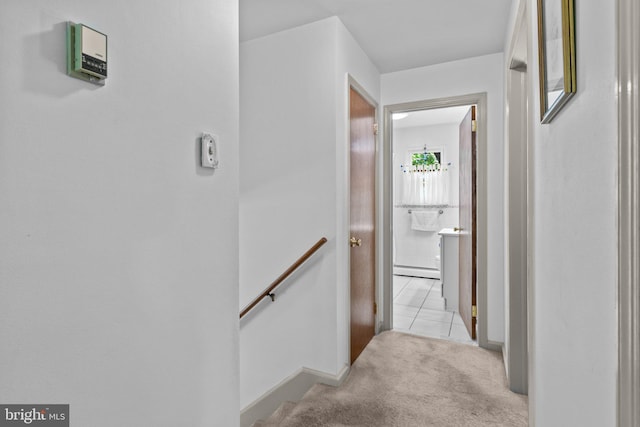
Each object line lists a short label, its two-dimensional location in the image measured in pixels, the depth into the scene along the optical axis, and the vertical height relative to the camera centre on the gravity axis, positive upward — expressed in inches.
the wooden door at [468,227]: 115.9 -6.7
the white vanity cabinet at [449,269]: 150.5 -26.4
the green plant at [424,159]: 219.5 +32.4
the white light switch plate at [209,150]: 46.0 +8.2
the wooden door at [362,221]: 99.7 -3.8
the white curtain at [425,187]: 216.4 +14.3
